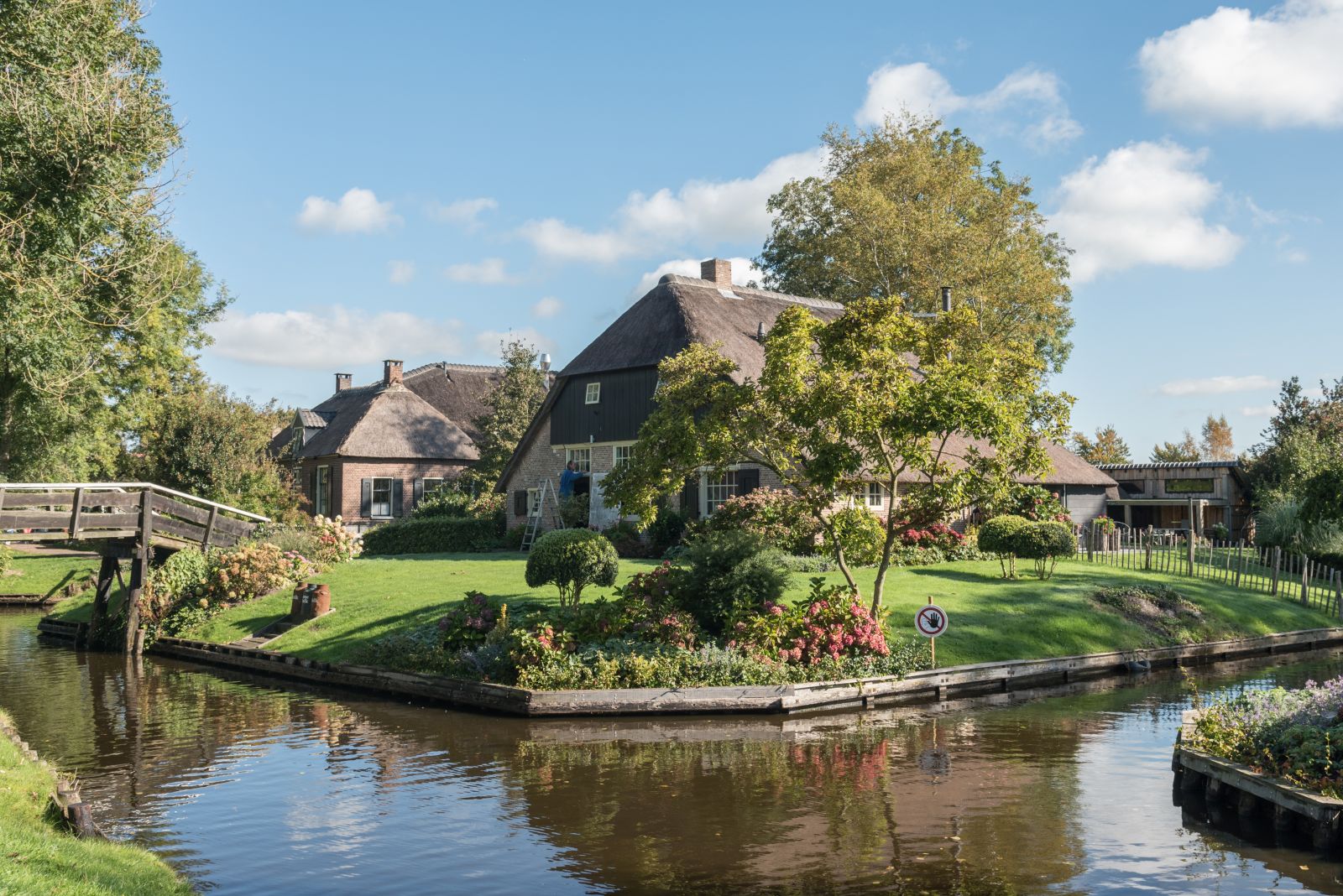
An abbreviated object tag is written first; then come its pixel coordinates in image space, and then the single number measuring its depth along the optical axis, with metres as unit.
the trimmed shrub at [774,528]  29.05
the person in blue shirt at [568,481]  39.47
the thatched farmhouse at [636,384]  36.06
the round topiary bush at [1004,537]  29.52
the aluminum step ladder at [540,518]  39.59
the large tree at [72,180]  19.61
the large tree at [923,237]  48.88
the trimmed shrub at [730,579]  20.33
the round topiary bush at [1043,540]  29.02
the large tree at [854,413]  18.66
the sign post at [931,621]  19.34
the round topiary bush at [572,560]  21.67
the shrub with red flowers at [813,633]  19.52
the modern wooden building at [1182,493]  50.94
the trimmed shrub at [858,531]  19.56
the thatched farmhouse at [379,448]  49.66
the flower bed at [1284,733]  11.41
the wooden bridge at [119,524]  23.89
